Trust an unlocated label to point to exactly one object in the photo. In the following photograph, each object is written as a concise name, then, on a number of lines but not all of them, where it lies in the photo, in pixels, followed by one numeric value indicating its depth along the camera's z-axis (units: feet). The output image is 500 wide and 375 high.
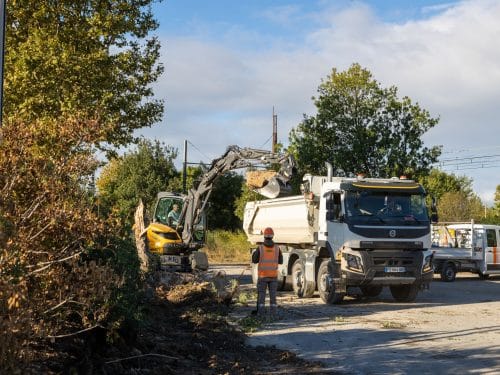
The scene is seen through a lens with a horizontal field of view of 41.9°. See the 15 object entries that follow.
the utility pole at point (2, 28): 25.51
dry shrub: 19.10
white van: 83.30
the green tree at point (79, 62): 55.93
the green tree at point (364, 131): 90.68
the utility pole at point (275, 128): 147.33
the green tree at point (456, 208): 143.64
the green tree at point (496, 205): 200.05
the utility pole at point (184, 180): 139.12
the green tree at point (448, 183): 193.30
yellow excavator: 60.64
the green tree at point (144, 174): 151.33
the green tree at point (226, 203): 158.92
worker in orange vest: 43.60
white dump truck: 49.88
